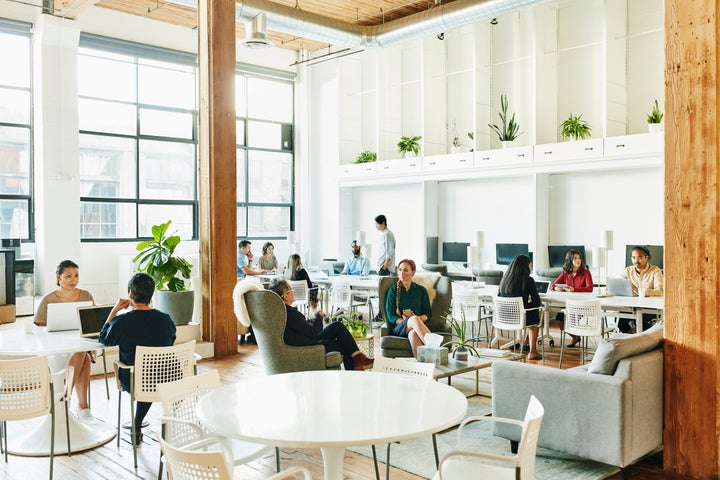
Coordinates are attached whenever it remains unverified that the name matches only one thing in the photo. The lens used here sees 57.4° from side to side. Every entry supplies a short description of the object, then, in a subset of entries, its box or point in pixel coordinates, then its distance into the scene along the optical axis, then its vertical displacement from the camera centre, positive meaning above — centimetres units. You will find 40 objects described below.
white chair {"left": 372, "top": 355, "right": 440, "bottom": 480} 346 -70
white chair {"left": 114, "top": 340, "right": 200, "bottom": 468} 399 -81
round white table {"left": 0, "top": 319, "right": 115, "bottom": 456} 414 -125
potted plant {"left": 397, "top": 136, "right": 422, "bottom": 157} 1138 +161
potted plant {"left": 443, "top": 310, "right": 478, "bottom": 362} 510 -88
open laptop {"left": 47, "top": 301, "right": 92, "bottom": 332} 475 -57
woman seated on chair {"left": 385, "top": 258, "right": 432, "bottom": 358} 605 -60
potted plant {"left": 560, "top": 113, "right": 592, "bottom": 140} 922 +153
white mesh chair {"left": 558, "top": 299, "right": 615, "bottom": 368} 625 -78
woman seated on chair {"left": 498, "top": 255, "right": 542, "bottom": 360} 689 -52
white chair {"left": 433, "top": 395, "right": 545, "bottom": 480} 243 -87
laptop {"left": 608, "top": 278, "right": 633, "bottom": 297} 695 -53
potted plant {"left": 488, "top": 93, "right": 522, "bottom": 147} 1002 +174
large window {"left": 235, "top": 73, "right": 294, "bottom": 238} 1288 +165
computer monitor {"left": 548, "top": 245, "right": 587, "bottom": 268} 942 -22
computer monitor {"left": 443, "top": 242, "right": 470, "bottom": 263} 1096 -23
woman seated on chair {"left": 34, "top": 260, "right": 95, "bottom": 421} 486 -57
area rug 386 -138
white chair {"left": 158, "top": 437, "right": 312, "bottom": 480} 214 -75
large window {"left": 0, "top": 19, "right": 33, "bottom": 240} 1009 +163
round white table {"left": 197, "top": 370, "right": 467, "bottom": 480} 236 -70
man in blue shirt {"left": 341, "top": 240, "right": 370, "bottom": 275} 1007 -41
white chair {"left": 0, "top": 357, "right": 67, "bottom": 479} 365 -86
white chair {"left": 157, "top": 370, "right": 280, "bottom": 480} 282 -81
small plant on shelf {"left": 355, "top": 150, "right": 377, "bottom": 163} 1212 +149
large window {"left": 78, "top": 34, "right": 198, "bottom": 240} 1095 +173
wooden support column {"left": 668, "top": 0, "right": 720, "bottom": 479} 369 -1
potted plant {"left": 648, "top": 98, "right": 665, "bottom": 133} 820 +146
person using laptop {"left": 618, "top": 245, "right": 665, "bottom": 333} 698 -42
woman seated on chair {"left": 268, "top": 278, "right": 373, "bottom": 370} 516 -80
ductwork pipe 862 +309
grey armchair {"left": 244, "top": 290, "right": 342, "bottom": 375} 495 -77
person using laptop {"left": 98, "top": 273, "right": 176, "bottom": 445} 425 -60
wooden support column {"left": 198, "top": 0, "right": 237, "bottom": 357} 724 +74
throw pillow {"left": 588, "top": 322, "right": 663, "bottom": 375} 376 -65
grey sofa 365 -97
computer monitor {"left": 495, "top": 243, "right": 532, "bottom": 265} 994 -20
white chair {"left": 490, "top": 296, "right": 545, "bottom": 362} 672 -78
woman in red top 750 -45
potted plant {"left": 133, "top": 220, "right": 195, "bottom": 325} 714 -38
